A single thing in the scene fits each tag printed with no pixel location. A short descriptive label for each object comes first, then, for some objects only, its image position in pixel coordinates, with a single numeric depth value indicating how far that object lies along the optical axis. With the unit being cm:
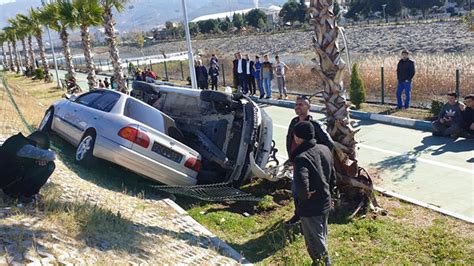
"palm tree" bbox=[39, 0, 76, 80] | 2036
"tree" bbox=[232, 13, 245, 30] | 10019
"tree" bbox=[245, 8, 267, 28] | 10056
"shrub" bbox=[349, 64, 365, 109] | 1432
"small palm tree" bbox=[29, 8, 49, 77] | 3494
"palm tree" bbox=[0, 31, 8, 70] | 5402
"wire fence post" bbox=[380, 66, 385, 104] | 1475
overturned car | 764
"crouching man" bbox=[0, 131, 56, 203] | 551
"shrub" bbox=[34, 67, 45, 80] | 3627
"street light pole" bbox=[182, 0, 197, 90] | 1425
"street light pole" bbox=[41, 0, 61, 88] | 2675
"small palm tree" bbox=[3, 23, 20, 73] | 4691
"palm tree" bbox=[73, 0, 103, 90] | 1766
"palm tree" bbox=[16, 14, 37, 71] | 3726
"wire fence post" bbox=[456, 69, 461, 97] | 1232
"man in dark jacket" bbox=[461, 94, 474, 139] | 1001
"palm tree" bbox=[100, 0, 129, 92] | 1694
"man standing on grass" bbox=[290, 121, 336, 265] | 492
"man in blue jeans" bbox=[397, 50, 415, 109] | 1305
